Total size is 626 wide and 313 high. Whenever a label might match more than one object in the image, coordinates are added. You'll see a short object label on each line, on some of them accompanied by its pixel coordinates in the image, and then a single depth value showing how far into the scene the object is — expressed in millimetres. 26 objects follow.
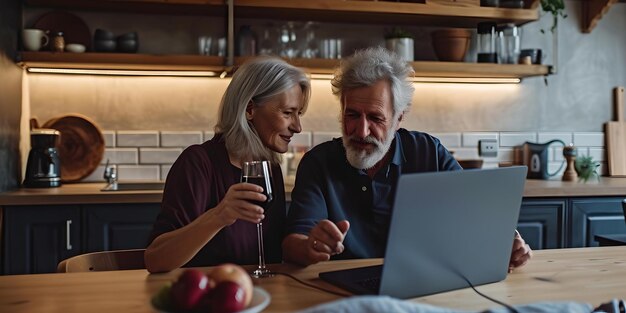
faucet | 3527
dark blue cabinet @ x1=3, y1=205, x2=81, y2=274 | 3045
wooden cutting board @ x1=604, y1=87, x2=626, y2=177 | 4258
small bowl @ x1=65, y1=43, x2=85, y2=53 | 3447
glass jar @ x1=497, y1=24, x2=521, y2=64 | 3902
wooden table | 1364
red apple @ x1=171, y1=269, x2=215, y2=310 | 1103
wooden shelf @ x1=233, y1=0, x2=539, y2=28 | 3545
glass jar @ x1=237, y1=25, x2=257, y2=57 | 3643
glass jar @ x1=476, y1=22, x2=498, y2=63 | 3850
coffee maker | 3342
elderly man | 2012
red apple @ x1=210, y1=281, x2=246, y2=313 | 1097
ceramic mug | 3410
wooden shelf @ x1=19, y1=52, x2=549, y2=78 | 3383
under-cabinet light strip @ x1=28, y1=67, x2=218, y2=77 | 3582
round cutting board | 3615
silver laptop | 1272
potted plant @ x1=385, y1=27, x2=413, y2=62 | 3795
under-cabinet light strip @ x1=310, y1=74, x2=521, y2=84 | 4005
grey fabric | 944
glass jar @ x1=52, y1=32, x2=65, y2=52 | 3424
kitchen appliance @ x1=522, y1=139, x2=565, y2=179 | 4016
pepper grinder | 3900
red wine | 1479
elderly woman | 1907
